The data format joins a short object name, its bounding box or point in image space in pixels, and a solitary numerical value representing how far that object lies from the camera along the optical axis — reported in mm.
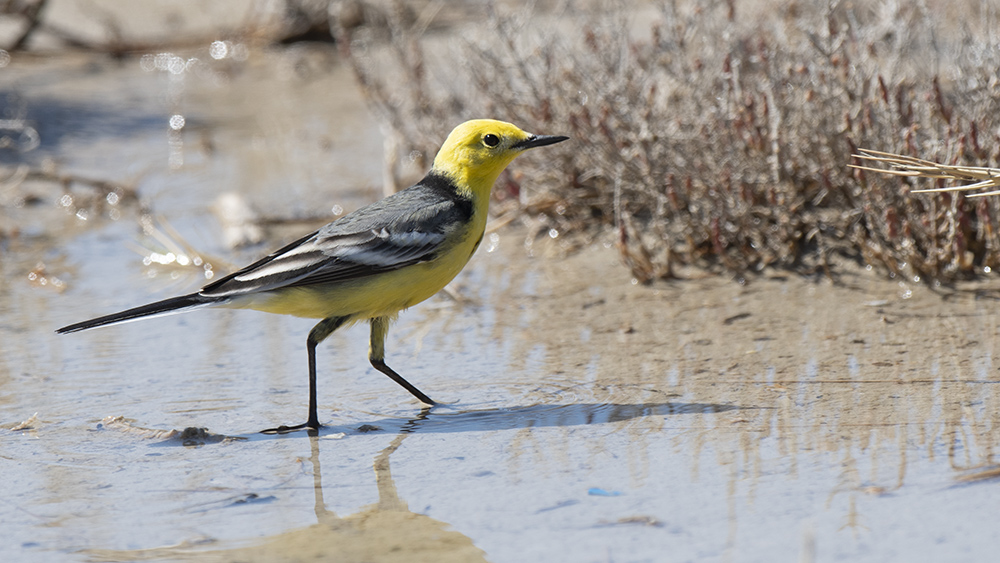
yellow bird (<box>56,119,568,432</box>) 10281
